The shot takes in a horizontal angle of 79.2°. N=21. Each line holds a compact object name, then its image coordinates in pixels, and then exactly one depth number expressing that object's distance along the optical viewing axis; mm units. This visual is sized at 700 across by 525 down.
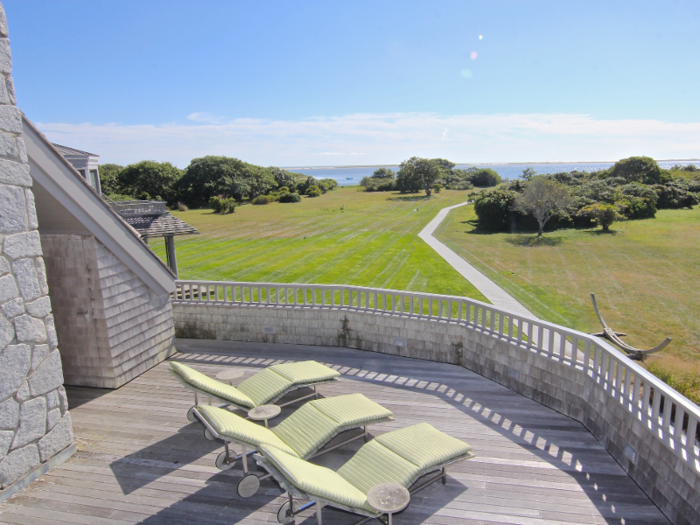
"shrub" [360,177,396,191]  71150
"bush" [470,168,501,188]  78812
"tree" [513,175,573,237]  28944
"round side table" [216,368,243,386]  6500
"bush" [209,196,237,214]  45344
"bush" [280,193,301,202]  56353
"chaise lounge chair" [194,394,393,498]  4430
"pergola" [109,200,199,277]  13312
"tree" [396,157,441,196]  59312
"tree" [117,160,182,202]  56562
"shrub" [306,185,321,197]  63188
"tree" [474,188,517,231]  32094
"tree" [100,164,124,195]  55031
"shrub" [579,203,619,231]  29750
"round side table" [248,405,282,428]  5250
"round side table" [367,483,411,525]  3369
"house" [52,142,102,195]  11469
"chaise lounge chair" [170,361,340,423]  5578
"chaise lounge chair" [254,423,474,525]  3557
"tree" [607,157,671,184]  49656
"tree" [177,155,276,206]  56000
